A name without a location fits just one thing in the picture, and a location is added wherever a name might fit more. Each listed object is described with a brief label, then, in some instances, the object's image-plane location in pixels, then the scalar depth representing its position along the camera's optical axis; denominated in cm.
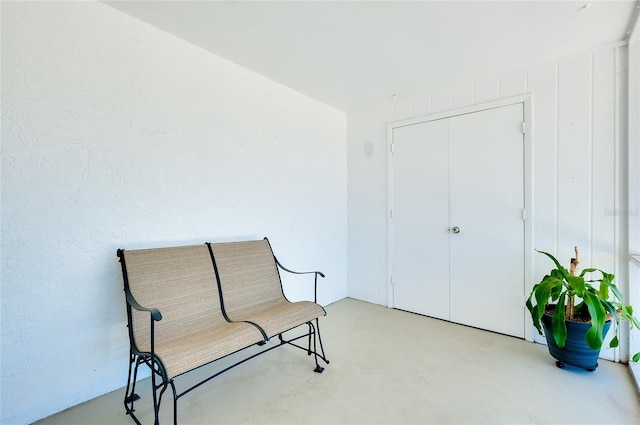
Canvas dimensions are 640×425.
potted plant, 197
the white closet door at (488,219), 276
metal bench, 164
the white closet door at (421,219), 321
